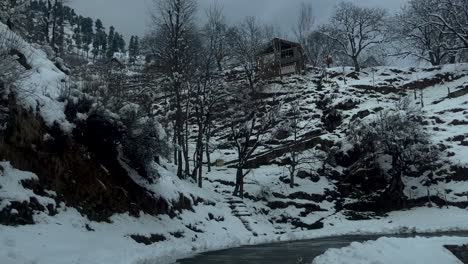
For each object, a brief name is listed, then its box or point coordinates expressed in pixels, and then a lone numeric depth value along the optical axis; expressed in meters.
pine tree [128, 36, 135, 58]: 103.06
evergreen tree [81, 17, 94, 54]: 110.64
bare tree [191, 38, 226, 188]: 29.44
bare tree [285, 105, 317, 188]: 34.80
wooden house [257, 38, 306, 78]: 61.99
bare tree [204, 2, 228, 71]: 32.74
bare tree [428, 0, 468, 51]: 39.64
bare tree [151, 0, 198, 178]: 27.39
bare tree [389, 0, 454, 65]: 51.45
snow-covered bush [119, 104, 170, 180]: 17.72
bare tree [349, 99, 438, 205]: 32.25
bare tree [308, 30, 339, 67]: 73.88
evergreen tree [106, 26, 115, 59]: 111.91
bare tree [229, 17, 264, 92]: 35.56
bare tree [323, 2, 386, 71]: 64.50
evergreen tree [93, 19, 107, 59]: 106.20
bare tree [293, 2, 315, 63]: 71.71
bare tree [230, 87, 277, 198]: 31.20
